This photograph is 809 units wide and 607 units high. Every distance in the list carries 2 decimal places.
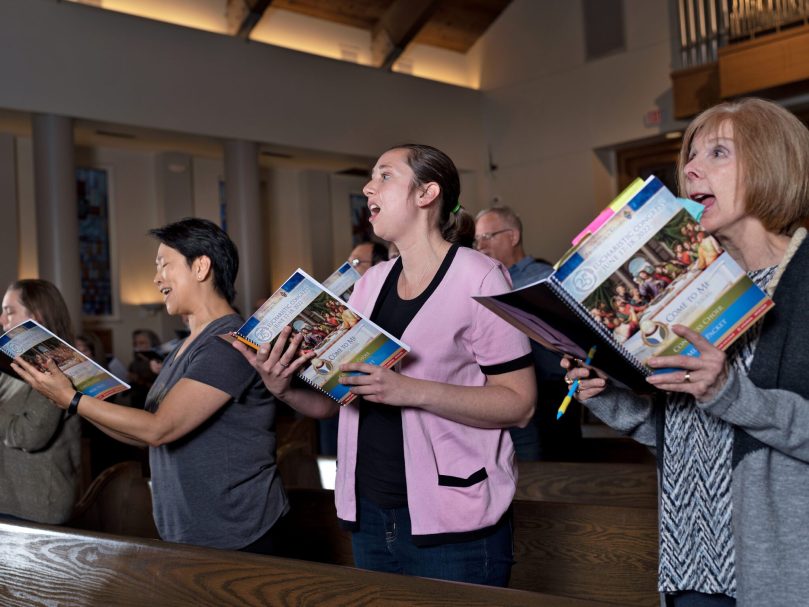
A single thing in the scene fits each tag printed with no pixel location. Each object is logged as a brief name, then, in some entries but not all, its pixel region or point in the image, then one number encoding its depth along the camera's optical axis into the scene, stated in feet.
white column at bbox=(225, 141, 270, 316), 35.73
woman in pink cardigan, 6.30
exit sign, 37.35
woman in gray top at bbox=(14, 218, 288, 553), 7.55
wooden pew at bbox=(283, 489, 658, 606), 8.55
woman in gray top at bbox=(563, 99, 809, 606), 4.64
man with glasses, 12.54
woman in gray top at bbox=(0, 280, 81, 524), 10.18
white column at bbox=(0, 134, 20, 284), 34.60
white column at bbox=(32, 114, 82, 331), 30.53
